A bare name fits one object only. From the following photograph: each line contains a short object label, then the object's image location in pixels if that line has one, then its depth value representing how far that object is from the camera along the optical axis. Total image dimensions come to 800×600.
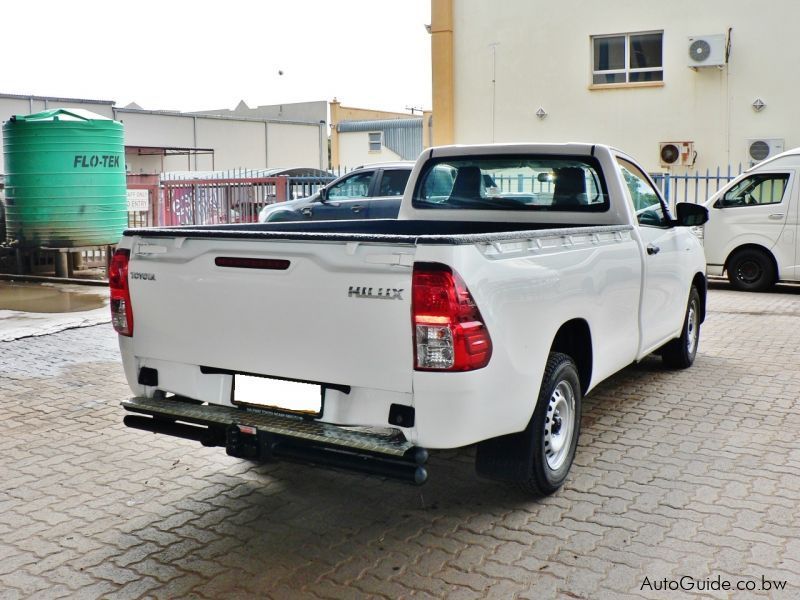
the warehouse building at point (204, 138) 42.06
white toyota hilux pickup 3.76
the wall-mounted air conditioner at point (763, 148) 19.69
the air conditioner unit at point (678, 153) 20.61
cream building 19.91
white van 13.15
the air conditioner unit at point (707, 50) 19.77
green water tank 14.78
